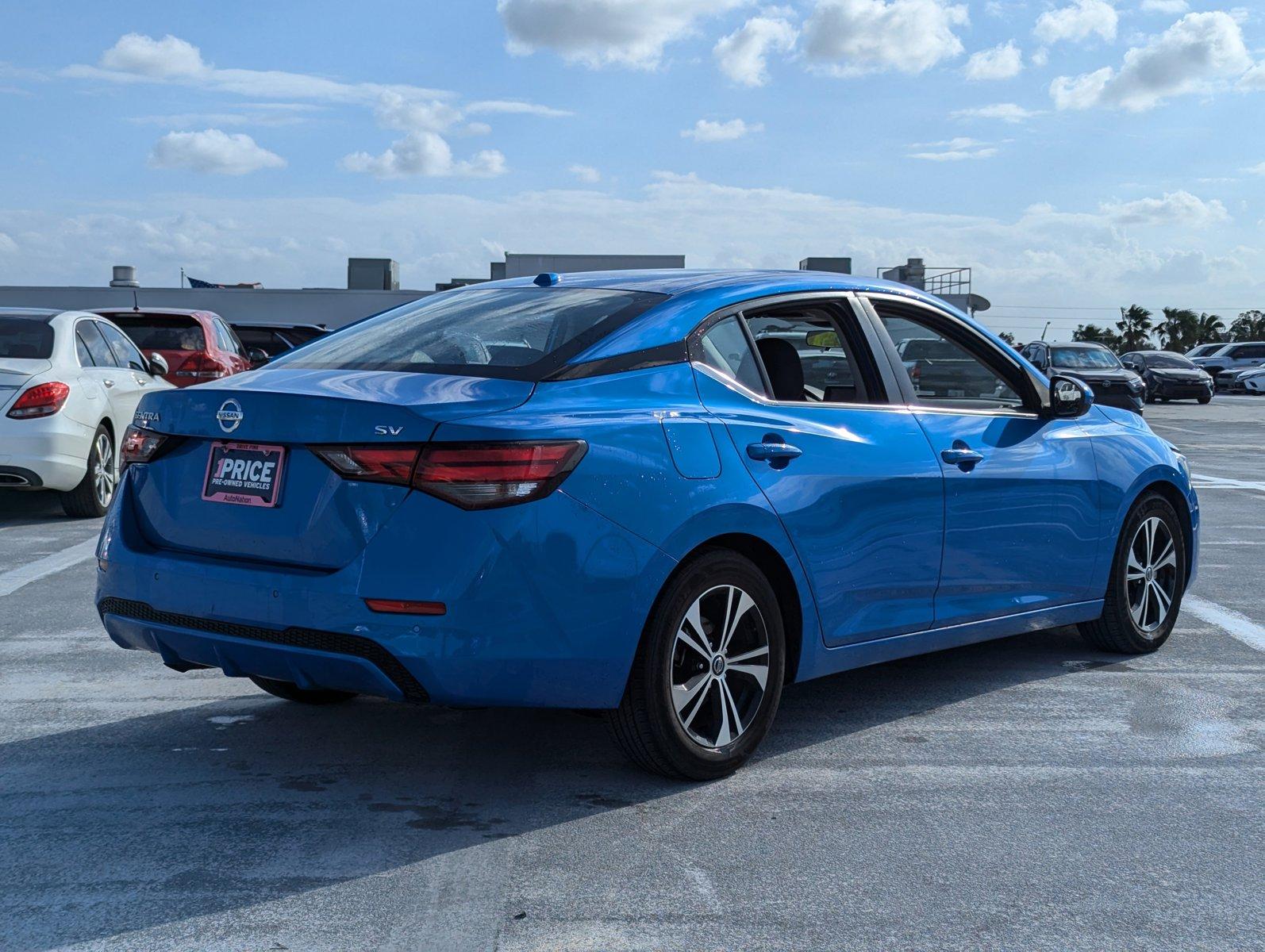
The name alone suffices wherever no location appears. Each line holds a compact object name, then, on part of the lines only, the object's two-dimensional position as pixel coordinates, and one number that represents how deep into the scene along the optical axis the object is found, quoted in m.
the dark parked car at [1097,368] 31.30
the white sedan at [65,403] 10.88
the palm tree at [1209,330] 99.56
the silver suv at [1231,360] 53.69
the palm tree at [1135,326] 101.44
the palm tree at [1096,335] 103.69
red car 15.29
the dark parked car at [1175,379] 43.34
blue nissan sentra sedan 4.01
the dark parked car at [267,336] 24.61
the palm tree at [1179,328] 99.19
